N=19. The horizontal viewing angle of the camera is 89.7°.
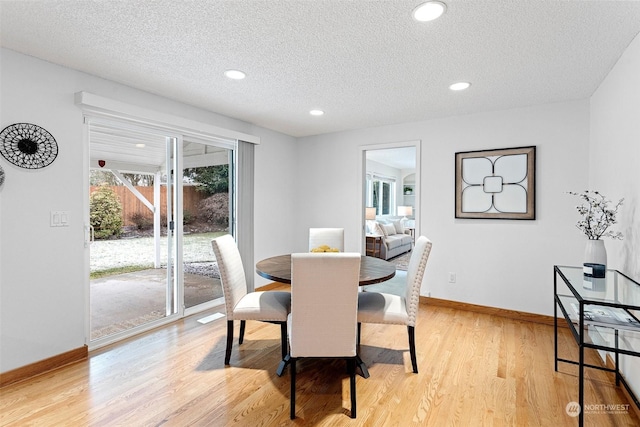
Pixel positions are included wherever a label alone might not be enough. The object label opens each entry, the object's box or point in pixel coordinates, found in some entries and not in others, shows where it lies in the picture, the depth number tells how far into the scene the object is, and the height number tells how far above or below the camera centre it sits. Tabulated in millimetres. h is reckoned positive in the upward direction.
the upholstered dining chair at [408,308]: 2408 -744
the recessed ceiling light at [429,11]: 1729 +1113
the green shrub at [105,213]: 2883 -7
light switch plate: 2500 -51
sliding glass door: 2975 -109
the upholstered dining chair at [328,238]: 3848 -317
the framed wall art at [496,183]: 3521 +315
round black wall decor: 2252 +489
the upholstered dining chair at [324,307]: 1858 -574
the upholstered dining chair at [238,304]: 2475 -732
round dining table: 2348 -473
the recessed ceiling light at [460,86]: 2870 +1144
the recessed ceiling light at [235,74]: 2624 +1145
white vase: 2166 -286
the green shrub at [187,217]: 3597 -58
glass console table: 1652 -586
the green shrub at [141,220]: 3232 -82
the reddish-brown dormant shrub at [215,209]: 3875 +36
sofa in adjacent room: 7098 -615
